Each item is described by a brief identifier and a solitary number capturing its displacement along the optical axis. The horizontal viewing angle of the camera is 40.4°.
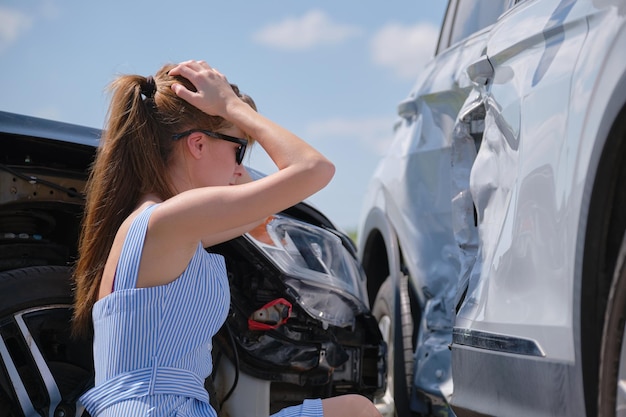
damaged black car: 2.58
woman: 2.17
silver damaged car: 2.07
